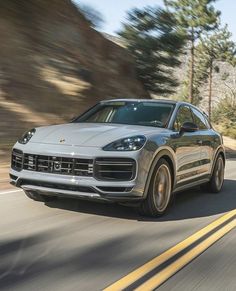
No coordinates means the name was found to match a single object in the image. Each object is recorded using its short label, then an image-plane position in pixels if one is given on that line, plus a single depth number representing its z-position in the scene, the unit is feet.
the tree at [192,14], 149.38
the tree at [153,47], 84.99
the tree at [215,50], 205.98
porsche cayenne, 22.81
